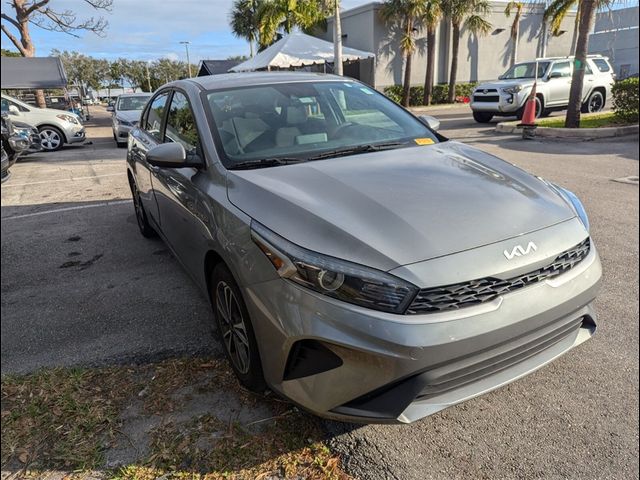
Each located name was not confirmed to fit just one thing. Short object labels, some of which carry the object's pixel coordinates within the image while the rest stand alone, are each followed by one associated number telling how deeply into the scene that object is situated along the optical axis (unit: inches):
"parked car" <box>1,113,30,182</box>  373.7
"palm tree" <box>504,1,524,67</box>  1048.4
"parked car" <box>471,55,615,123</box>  559.5
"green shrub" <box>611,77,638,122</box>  446.9
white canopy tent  767.1
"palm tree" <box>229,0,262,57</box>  1182.9
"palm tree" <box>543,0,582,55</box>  758.0
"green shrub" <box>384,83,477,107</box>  1041.5
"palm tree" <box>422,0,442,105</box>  914.1
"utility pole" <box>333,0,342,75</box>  668.9
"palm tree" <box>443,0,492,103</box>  932.0
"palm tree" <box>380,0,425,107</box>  919.0
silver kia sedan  71.6
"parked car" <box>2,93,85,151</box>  520.7
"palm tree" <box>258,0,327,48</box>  881.5
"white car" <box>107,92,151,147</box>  540.4
